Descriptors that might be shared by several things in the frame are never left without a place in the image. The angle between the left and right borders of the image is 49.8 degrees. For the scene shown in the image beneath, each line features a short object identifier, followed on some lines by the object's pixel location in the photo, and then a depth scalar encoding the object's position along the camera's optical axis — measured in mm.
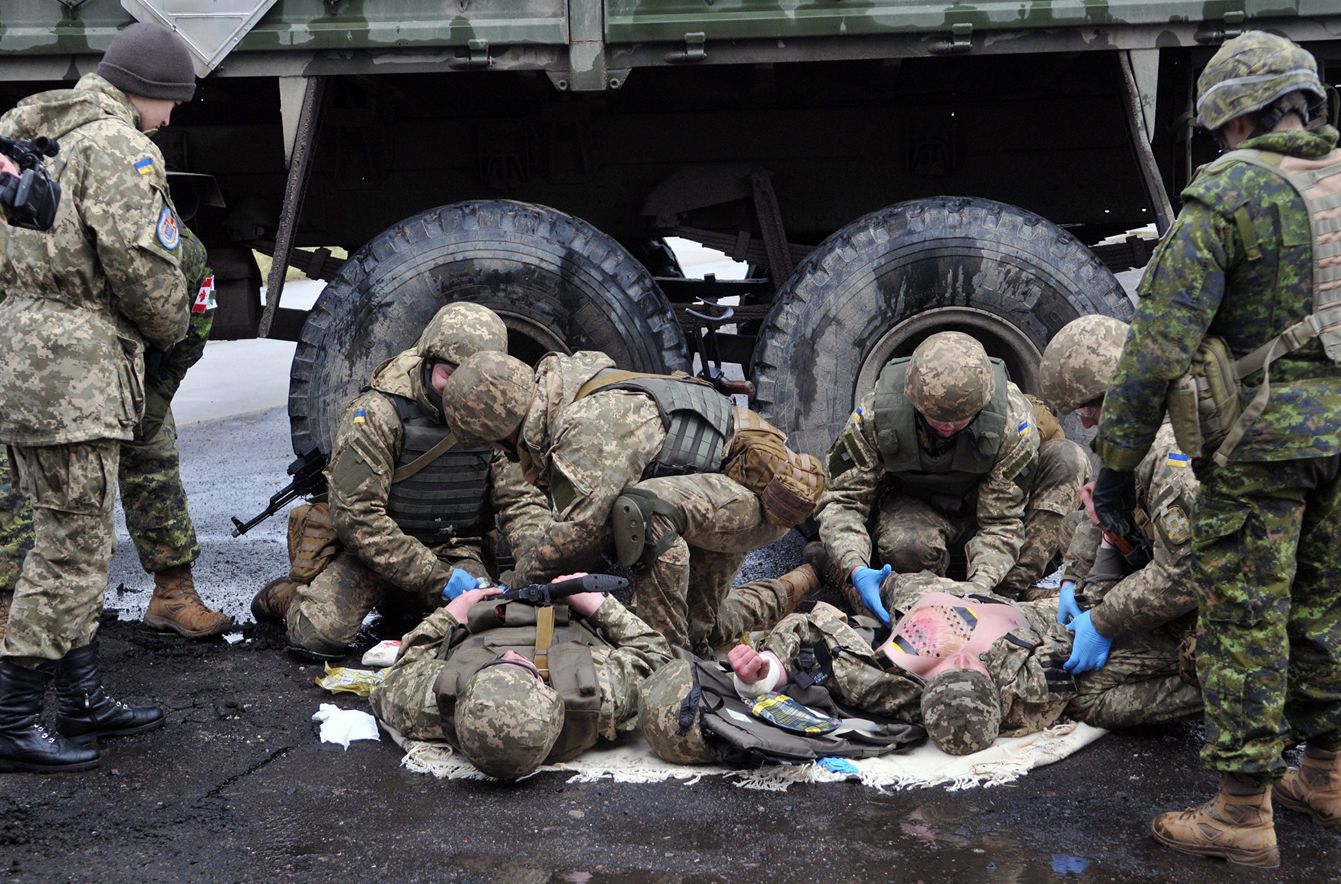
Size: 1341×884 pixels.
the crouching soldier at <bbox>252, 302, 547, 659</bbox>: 4777
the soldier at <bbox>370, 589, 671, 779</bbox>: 3596
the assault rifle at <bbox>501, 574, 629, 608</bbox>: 4031
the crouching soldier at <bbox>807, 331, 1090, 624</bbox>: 4660
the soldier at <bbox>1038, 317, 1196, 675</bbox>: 3773
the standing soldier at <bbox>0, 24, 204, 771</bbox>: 3809
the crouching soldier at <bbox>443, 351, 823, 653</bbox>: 4277
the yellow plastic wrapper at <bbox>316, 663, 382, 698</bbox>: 4504
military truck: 5387
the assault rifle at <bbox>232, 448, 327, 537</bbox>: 5477
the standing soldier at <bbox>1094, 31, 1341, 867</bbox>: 3141
